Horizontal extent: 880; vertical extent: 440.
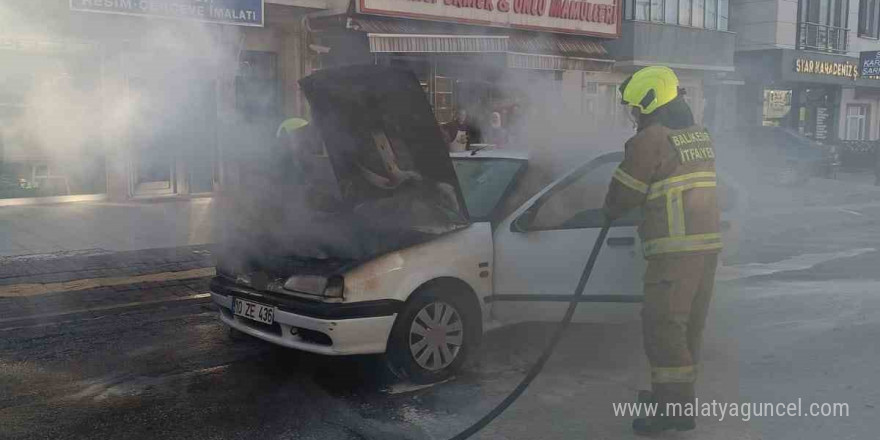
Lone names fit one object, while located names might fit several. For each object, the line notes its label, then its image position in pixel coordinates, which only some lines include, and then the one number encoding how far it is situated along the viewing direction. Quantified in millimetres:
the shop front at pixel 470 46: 9876
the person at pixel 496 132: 6855
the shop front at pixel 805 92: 25297
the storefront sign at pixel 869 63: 22984
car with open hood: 4344
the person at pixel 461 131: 10906
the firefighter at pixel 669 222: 3807
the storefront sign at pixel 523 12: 13664
